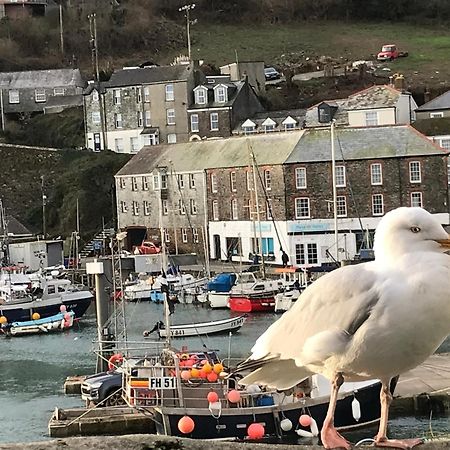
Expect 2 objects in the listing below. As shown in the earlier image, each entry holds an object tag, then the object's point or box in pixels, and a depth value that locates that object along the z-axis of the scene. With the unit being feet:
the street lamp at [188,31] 383.69
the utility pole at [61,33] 380.37
